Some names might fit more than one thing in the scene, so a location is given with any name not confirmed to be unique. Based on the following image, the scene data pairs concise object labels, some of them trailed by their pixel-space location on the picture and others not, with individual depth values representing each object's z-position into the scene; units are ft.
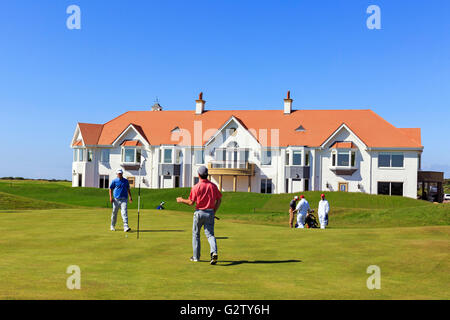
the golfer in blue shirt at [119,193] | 65.78
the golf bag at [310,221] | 92.89
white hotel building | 220.64
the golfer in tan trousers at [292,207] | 99.58
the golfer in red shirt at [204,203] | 42.75
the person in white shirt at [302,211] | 90.43
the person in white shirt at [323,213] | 91.40
